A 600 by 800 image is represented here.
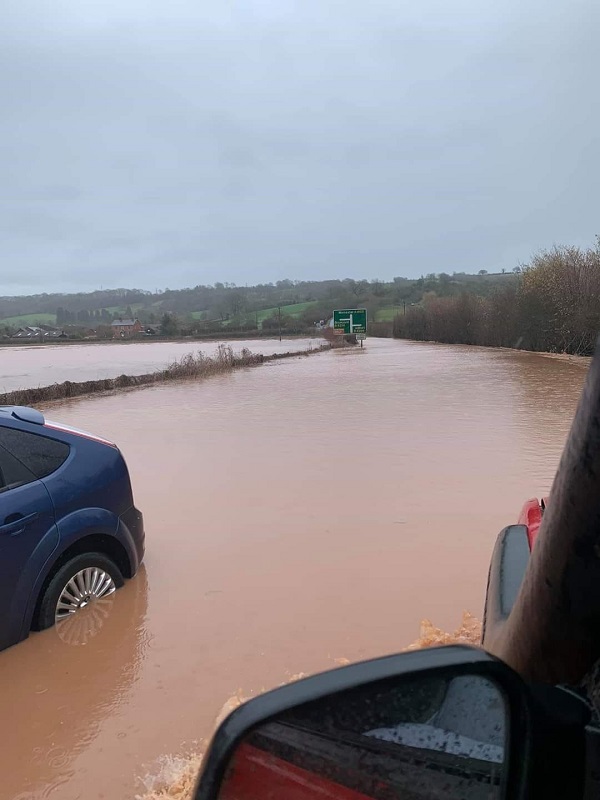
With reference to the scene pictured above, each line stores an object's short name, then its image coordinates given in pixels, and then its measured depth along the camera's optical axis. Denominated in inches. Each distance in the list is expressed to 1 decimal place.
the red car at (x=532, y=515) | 108.8
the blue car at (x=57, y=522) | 150.0
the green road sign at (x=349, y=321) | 2482.8
